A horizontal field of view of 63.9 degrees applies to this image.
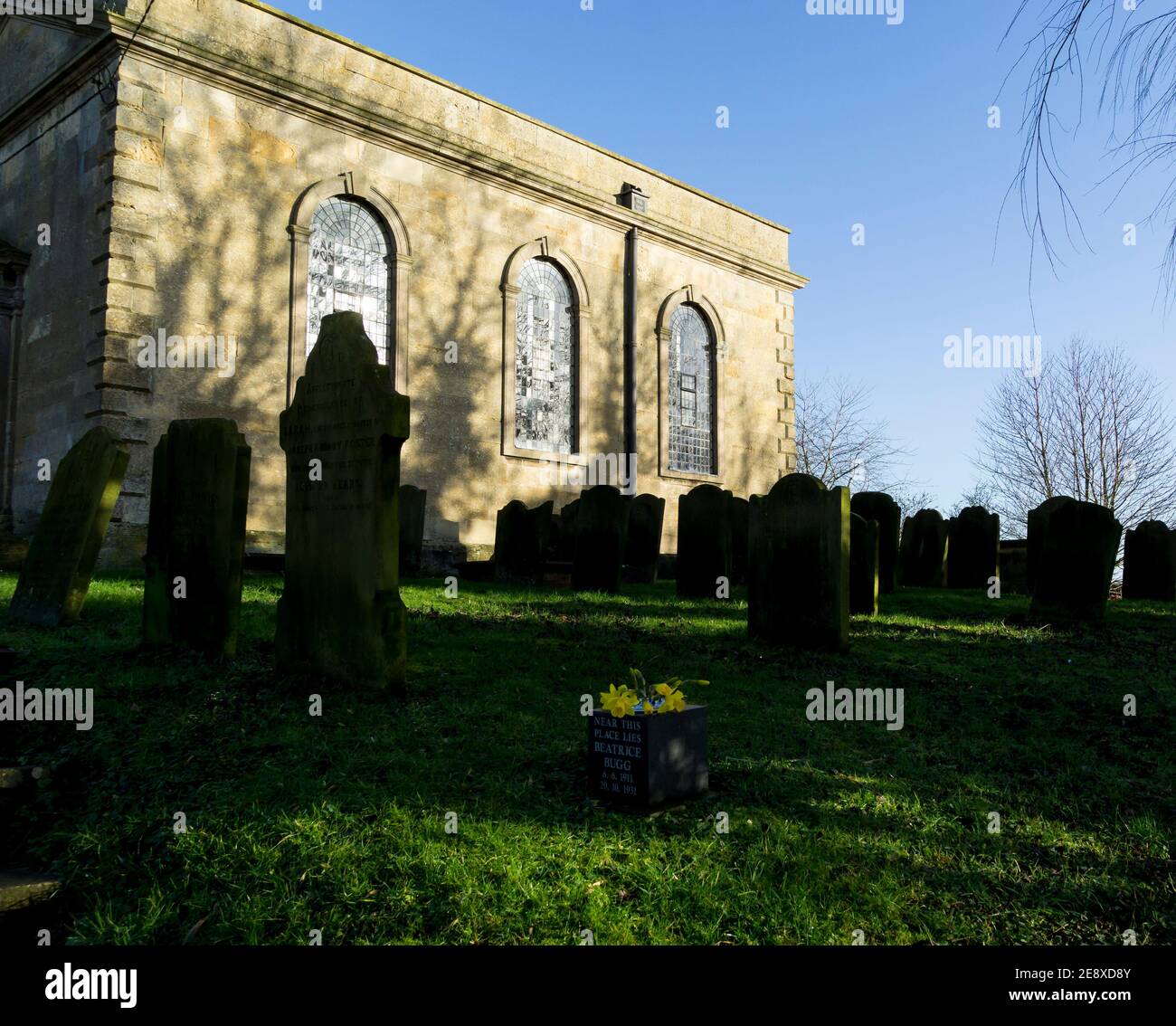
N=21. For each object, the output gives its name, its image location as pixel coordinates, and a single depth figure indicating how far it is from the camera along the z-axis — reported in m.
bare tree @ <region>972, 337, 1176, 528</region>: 34.34
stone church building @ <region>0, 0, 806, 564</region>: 14.02
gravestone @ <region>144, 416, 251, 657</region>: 7.01
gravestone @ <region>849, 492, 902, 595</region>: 13.63
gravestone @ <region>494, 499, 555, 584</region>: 13.45
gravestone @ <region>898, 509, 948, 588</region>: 15.55
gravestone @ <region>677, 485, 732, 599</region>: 12.14
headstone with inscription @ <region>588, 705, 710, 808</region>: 4.46
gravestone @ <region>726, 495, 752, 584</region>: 14.82
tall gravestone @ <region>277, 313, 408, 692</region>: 6.38
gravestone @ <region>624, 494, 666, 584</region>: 14.48
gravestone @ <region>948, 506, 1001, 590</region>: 15.14
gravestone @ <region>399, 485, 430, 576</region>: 13.98
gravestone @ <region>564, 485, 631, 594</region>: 12.07
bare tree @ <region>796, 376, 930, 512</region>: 42.31
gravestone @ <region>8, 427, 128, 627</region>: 8.13
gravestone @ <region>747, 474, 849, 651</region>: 8.47
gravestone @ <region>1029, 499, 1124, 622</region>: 10.52
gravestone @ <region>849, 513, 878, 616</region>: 11.00
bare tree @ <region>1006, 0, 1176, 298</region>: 3.52
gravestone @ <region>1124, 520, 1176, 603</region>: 14.58
